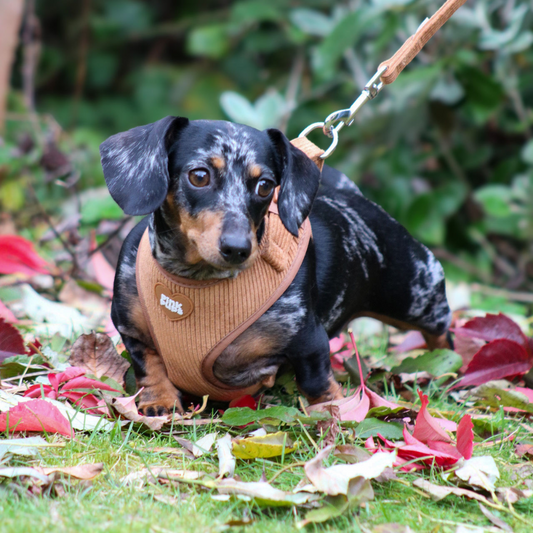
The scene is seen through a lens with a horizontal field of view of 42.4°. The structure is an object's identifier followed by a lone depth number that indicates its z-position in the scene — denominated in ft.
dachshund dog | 6.88
